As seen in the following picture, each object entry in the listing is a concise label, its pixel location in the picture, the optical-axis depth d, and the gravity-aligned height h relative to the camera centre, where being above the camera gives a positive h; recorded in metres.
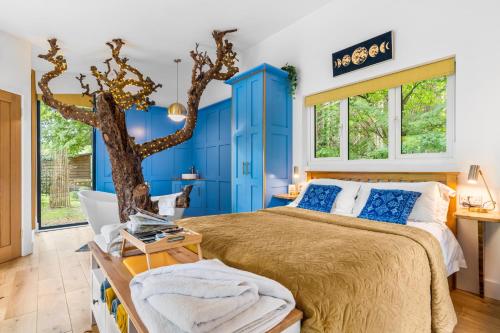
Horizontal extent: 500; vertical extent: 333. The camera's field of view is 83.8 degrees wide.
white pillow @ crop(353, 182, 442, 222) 2.30 -0.31
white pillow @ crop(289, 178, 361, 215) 2.75 -0.33
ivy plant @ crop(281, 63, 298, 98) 3.93 +1.26
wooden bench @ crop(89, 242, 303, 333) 1.04 -0.62
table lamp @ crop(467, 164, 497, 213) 2.21 -0.21
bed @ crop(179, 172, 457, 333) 1.19 -0.52
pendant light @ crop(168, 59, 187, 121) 4.99 +0.95
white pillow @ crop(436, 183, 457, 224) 2.34 -0.32
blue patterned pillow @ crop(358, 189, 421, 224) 2.28 -0.35
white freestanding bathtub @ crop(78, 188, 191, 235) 3.51 -0.61
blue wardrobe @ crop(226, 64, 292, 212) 3.76 +0.40
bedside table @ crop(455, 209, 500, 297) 2.12 -0.42
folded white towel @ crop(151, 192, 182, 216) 4.08 -0.58
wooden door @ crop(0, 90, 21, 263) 3.49 -0.14
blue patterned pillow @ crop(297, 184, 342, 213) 2.81 -0.35
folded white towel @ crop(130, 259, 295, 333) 0.89 -0.47
